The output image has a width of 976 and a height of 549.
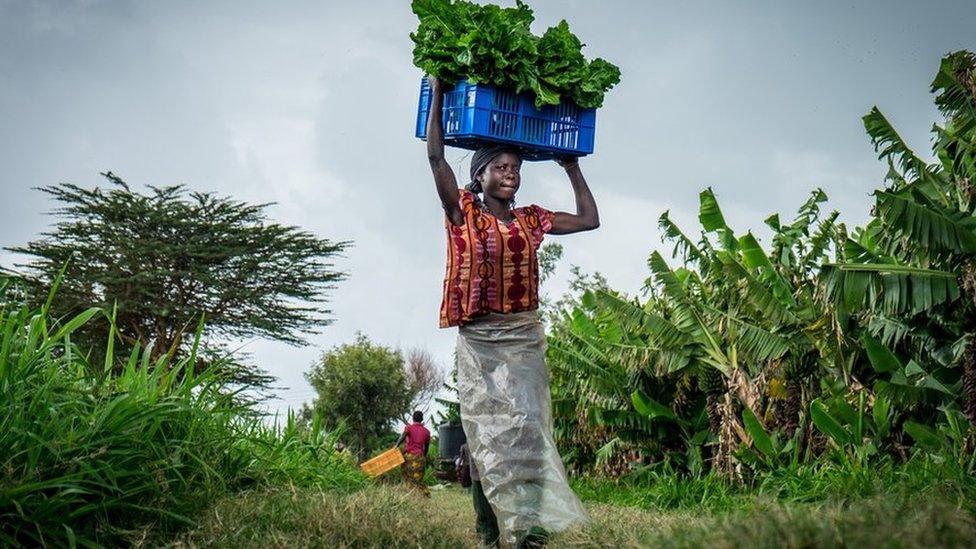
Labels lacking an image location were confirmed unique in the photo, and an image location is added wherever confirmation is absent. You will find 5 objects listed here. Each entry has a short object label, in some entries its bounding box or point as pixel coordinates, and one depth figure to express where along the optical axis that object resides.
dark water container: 22.00
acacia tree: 32.25
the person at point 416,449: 16.83
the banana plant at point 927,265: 9.70
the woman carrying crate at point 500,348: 6.04
